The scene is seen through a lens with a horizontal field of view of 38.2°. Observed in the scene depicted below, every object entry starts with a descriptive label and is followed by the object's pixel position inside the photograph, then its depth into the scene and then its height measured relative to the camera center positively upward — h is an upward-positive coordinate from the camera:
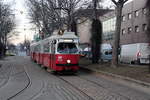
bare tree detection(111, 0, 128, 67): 15.76 +1.26
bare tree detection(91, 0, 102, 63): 20.23 +1.40
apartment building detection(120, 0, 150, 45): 38.84 +5.50
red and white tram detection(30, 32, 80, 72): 15.38 +0.01
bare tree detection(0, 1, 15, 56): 33.40 +6.15
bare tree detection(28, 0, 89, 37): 25.55 +5.28
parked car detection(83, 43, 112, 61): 27.79 -0.01
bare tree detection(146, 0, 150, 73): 11.83 +2.35
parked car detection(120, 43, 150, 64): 22.67 -0.13
